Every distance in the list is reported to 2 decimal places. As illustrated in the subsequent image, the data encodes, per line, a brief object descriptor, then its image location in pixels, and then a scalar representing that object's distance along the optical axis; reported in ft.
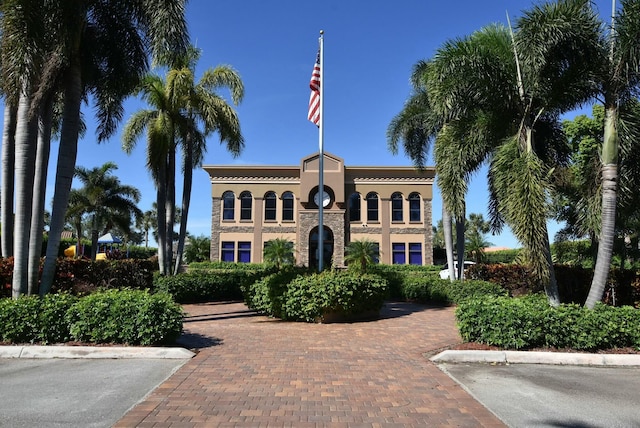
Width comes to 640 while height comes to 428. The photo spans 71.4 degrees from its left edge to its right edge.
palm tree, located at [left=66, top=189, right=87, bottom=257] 103.23
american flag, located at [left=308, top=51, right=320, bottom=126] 48.78
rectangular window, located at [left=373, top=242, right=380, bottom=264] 103.71
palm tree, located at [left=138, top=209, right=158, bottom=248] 263.90
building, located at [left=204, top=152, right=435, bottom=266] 108.27
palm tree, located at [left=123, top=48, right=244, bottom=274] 53.96
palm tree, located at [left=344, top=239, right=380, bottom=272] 60.34
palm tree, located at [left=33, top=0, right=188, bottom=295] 29.81
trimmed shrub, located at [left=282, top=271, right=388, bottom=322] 33.83
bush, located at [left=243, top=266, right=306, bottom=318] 35.24
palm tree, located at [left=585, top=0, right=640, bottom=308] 28.14
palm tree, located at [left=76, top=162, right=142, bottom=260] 105.35
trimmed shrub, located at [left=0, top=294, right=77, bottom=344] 23.97
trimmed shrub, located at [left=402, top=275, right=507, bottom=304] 46.50
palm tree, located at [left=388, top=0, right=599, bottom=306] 29.48
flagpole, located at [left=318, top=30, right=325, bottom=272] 46.09
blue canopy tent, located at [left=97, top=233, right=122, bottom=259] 125.29
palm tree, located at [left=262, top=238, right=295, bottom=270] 64.39
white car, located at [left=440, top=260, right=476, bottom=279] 89.51
